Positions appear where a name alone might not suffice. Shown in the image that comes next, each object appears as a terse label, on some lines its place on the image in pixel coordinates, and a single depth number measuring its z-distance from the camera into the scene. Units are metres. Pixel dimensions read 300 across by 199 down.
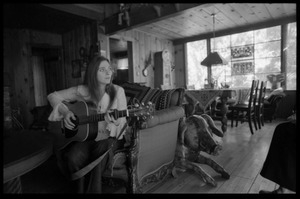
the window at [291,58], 4.44
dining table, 3.10
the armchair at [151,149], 1.31
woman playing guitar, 1.30
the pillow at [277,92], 4.12
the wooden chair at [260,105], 3.37
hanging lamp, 3.62
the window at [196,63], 5.79
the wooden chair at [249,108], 3.21
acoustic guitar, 1.31
